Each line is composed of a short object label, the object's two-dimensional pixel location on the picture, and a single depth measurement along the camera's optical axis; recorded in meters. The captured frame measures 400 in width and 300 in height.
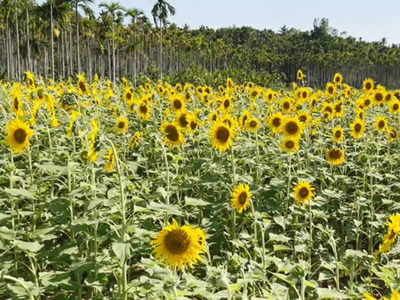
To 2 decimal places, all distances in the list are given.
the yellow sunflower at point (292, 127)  4.19
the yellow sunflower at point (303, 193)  3.35
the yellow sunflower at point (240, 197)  2.95
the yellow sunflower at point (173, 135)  3.71
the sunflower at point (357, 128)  4.87
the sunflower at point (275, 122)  4.70
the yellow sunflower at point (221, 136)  3.72
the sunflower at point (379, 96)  6.52
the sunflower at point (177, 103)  5.17
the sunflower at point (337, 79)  7.72
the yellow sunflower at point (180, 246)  1.94
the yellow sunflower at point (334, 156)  4.07
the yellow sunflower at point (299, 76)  8.41
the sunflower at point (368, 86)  7.11
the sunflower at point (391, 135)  5.11
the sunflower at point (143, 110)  5.05
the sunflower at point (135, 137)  4.03
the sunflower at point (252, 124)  4.38
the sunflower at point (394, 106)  6.11
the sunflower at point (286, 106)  6.13
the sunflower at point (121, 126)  4.19
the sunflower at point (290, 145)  3.92
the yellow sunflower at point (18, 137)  2.99
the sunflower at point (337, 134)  4.62
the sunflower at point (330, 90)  7.19
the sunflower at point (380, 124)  5.05
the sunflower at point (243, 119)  4.76
